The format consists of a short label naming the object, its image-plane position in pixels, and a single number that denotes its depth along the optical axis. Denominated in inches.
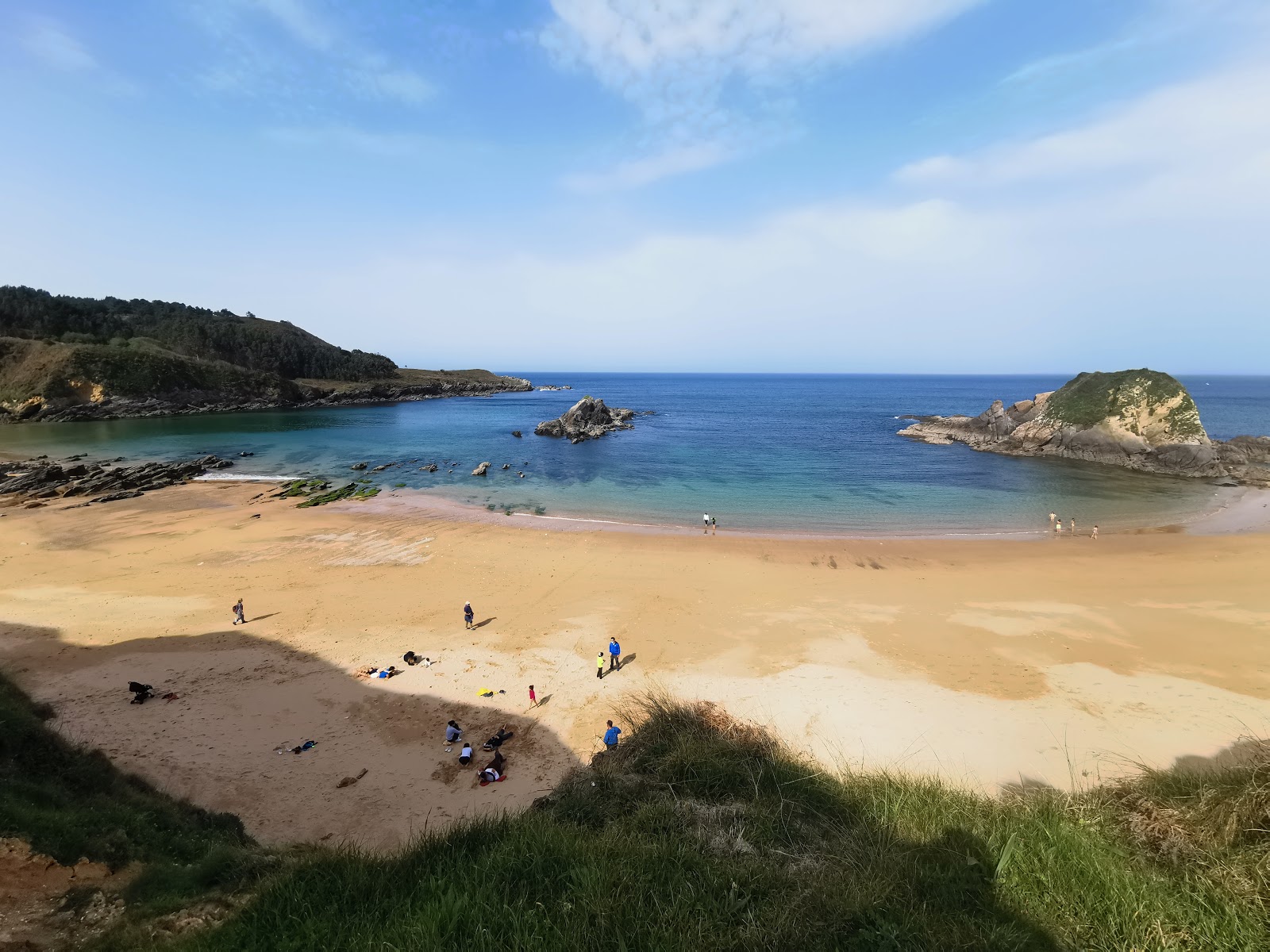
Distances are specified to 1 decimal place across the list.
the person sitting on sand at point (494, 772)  444.8
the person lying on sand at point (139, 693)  546.3
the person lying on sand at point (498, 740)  484.1
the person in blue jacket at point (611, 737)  456.1
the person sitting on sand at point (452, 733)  496.7
